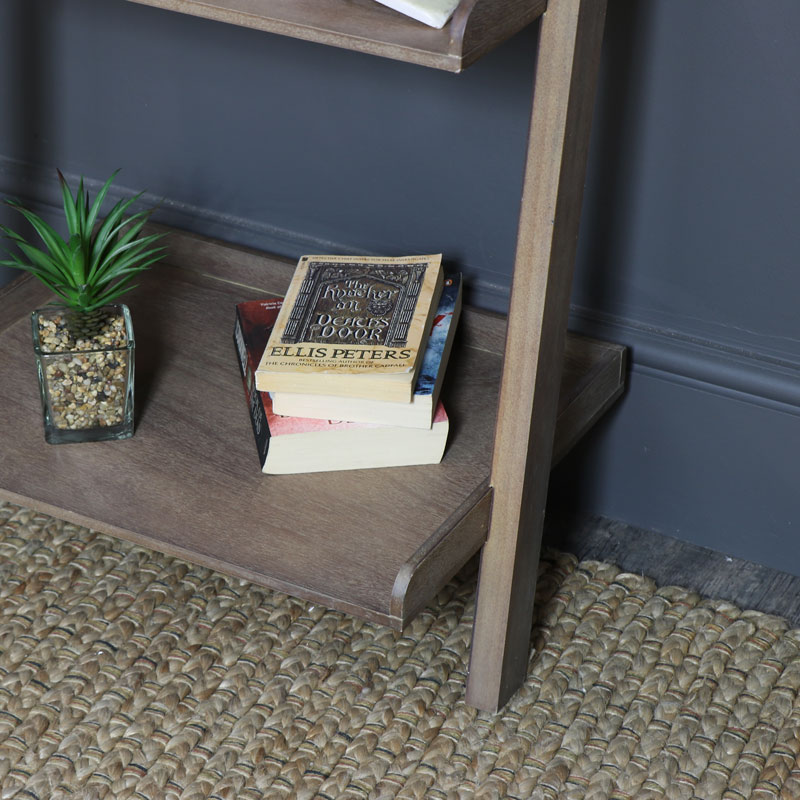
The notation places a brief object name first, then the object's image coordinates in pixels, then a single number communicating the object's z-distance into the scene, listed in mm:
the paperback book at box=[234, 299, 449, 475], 2026
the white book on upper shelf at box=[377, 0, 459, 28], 1806
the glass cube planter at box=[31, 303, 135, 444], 2045
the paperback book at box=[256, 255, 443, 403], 2006
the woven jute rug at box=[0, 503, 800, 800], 2016
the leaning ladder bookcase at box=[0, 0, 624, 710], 1853
